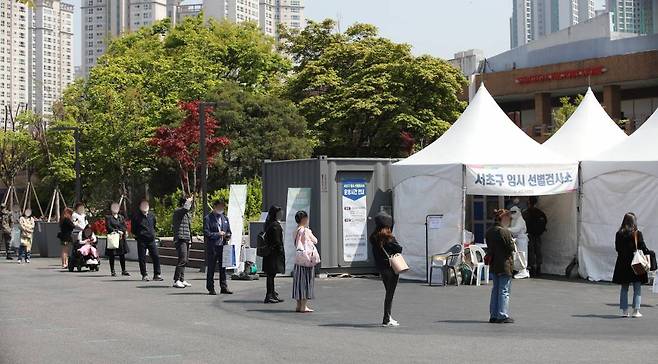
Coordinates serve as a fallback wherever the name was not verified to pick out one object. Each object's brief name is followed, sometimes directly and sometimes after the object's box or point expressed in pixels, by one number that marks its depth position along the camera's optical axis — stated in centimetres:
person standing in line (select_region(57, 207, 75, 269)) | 2619
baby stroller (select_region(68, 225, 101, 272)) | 2530
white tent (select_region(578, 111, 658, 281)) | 1967
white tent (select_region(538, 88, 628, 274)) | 2205
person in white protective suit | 2133
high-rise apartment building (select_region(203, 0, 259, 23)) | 16269
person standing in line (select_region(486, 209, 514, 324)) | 1317
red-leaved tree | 3881
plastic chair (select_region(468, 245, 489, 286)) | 2000
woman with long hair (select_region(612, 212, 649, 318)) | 1396
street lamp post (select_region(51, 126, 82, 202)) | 3626
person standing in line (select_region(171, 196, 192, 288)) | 1884
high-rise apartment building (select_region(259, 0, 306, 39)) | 18050
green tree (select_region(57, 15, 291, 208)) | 4519
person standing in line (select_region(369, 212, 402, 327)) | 1289
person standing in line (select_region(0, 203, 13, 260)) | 3332
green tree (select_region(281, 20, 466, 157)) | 4806
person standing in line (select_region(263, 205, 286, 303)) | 1577
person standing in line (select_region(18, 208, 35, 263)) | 3044
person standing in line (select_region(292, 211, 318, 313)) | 1455
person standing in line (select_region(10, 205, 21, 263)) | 3123
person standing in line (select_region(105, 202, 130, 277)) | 2347
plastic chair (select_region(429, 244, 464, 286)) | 1998
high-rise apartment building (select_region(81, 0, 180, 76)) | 17362
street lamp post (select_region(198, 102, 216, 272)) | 2654
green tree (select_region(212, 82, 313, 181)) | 4159
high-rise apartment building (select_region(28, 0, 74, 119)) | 17100
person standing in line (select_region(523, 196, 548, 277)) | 2206
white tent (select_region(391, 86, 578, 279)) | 2059
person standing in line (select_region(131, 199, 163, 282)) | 2062
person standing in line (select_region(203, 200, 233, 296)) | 1758
